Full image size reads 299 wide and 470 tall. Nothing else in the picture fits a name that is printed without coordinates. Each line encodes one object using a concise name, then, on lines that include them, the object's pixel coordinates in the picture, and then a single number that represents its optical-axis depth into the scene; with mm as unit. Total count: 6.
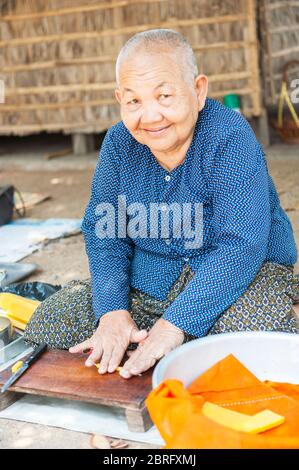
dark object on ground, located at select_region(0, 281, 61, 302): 3467
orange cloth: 1708
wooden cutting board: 2146
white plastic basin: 2145
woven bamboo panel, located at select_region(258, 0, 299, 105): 7309
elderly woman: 2258
